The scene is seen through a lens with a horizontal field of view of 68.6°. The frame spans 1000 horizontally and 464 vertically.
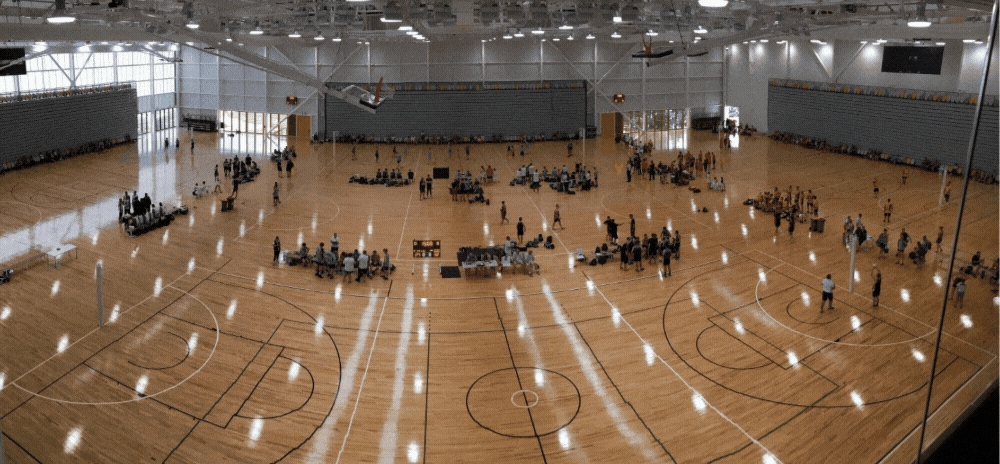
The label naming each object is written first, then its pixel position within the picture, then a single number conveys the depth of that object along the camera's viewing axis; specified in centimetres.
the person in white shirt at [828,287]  2052
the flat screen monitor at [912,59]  4191
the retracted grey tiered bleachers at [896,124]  4000
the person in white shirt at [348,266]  2359
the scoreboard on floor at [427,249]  2597
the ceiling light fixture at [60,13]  1886
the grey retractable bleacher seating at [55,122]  4106
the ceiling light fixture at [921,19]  2444
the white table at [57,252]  2438
